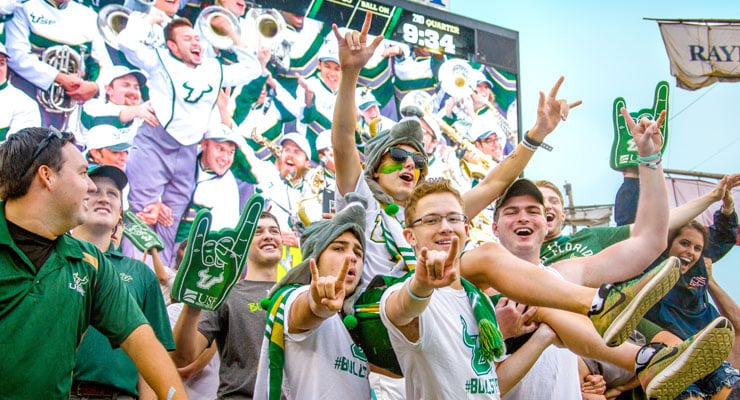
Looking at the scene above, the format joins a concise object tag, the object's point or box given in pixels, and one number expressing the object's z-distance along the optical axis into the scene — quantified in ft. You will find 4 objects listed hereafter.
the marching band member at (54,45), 34.81
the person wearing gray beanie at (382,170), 13.61
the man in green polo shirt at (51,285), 9.61
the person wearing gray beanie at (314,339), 11.24
